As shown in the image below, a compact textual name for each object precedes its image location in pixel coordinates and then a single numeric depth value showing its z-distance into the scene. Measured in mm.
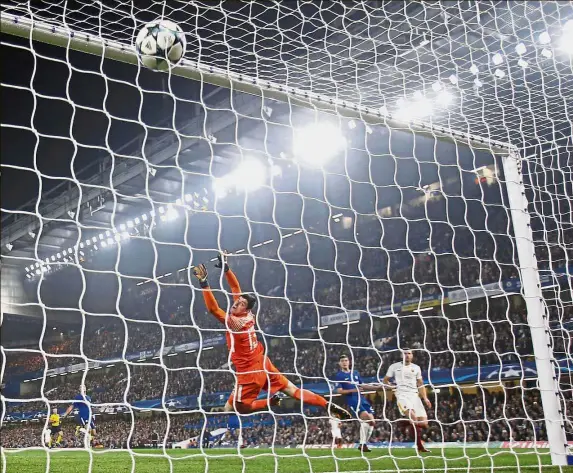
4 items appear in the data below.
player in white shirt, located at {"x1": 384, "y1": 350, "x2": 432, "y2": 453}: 6098
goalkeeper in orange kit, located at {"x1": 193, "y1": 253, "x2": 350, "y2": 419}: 5289
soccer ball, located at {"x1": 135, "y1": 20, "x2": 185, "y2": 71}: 3252
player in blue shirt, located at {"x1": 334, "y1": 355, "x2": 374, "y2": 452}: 6252
